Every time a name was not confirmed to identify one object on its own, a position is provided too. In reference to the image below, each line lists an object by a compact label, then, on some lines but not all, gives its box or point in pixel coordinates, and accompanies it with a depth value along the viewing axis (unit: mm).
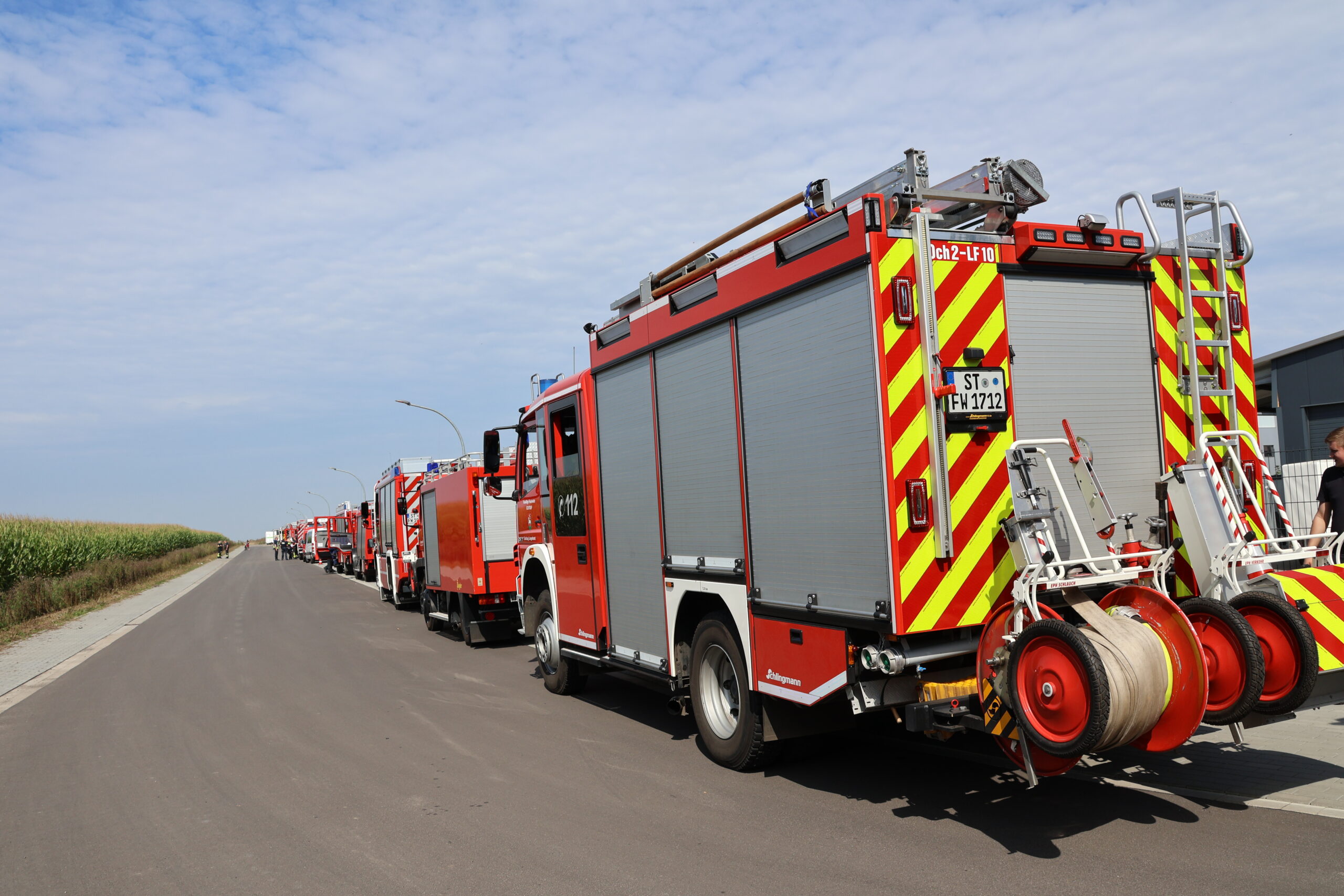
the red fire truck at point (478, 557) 14336
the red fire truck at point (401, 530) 20719
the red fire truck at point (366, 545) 30562
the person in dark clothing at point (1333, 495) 6180
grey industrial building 20609
